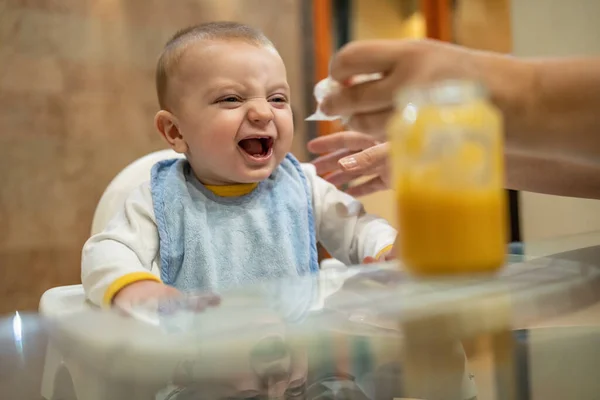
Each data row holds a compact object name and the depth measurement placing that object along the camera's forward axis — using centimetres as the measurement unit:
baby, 91
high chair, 35
